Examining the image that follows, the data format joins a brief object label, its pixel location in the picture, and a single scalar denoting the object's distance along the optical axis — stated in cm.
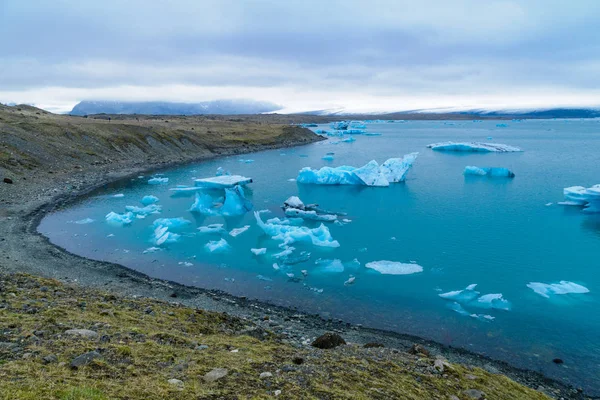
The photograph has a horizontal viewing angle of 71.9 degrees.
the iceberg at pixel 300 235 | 1777
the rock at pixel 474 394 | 656
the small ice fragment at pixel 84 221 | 2128
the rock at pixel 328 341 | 853
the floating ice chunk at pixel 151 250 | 1705
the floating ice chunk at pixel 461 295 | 1277
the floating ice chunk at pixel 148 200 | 2566
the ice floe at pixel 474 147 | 5138
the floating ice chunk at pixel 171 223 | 2016
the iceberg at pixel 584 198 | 2312
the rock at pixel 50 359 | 564
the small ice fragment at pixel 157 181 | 3266
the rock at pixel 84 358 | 563
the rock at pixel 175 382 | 536
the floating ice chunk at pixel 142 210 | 2306
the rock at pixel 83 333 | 686
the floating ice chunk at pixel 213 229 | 1986
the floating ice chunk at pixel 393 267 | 1492
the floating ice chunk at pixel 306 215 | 2245
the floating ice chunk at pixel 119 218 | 2133
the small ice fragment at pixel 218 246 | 1708
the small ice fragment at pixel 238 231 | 1953
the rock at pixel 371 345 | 869
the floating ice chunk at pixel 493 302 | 1230
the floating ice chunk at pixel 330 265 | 1499
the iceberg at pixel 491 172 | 3394
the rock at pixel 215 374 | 566
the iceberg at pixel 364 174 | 3241
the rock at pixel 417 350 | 873
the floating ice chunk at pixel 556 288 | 1322
